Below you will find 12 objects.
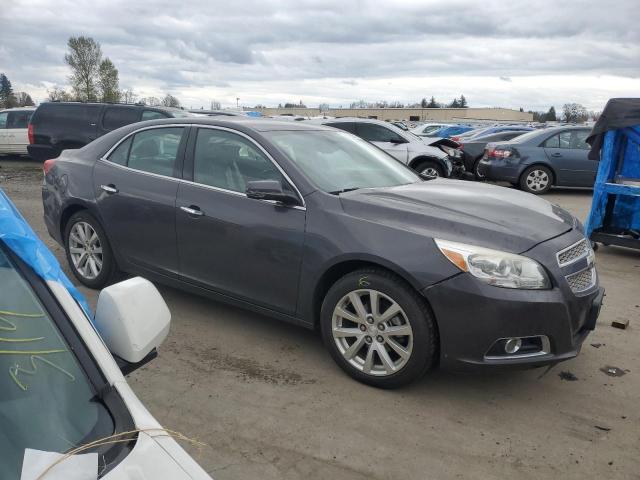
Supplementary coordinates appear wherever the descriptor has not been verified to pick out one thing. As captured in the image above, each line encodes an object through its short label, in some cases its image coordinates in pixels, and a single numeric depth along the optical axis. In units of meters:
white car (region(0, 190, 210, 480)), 1.41
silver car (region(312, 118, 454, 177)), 12.50
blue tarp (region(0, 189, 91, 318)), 1.67
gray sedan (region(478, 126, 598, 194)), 12.52
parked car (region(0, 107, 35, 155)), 16.55
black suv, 12.66
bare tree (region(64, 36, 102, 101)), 71.38
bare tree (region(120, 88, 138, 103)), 66.19
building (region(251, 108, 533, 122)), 92.88
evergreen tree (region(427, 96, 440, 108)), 114.22
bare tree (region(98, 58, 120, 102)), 73.31
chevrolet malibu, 3.22
